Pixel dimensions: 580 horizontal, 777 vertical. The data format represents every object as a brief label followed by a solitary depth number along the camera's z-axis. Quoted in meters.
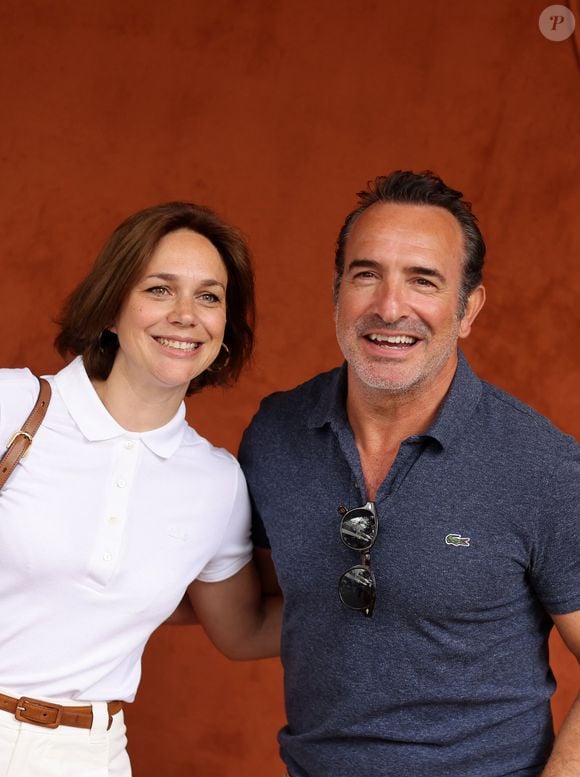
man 1.83
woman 1.85
